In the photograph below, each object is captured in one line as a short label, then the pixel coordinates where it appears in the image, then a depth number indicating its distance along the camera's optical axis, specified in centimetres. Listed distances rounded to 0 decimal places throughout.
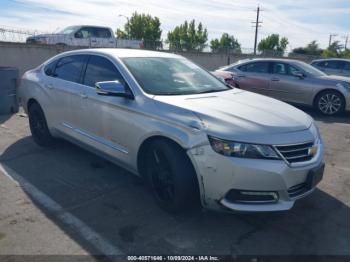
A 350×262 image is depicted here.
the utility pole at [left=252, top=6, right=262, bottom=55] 5694
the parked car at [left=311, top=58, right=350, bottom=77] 1321
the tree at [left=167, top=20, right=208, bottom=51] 6675
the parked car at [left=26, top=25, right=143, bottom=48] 1827
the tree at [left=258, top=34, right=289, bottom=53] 7650
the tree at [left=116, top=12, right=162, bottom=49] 5784
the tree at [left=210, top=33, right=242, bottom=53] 7231
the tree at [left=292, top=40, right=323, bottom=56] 6678
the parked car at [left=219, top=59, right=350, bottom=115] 900
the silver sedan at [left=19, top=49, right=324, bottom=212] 305
